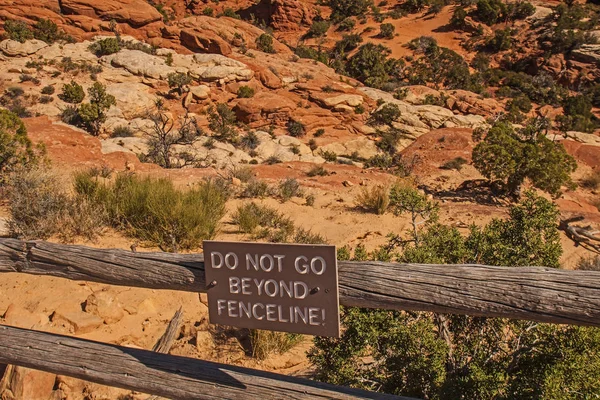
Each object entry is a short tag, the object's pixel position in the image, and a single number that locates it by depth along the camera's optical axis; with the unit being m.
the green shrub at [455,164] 15.79
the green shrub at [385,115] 24.00
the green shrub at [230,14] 39.06
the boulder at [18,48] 23.78
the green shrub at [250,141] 20.11
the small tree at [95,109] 18.89
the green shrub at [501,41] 35.53
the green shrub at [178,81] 24.00
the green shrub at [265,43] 31.02
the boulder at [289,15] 41.59
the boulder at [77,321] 4.80
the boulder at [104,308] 5.03
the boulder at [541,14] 37.25
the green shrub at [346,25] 40.94
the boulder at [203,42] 27.47
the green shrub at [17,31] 24.45
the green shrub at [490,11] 38.00
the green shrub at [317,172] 14.48
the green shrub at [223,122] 20.45
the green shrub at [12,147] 9.30
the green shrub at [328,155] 20.51
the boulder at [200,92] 23.98
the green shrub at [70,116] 19.45
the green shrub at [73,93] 20.61
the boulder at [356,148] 21.73
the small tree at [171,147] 14.92
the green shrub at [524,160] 11.70
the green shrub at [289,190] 10.34
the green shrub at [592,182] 15.73
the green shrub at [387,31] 38.97
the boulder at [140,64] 24.34
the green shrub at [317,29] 40.22
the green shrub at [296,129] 22.67
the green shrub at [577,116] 25.47
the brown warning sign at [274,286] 2.18
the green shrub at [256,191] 10.04
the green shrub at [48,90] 21.08
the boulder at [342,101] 24.47
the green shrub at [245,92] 24.50
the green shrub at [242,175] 11.55
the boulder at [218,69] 25.23
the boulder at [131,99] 21.34
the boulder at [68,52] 24.31
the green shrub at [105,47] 25.08
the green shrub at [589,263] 6.85
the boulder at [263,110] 22.95
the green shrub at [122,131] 18.84
